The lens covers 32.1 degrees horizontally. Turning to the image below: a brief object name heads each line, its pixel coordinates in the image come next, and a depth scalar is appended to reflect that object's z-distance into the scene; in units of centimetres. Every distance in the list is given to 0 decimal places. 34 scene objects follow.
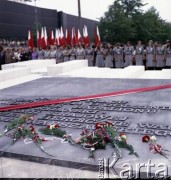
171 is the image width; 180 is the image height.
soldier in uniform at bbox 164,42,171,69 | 1261
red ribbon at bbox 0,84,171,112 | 516
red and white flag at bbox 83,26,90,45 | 1705
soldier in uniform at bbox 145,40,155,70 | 1284
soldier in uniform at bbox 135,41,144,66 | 1304
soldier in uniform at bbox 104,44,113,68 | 1380
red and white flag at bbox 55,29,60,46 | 1728
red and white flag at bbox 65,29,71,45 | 1783
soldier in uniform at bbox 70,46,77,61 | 1452
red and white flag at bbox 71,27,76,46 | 1758
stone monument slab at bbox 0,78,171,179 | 313
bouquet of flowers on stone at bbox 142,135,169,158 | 308
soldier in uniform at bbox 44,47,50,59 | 1513
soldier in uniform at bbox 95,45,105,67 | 1380
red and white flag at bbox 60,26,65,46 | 1705
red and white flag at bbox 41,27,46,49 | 1709
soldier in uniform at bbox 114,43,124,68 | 1354
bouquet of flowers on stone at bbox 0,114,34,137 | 400
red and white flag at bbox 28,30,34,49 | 1690
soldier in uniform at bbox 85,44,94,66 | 1419
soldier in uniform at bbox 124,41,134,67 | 1325
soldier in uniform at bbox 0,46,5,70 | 1400
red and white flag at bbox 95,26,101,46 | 1578
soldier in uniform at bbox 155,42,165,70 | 1271
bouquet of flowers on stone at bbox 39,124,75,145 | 362
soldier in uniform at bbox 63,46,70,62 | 1462
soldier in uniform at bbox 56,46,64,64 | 1470
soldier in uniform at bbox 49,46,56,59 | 1491
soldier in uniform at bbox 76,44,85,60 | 1431
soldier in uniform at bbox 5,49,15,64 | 1452
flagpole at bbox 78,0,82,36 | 1648
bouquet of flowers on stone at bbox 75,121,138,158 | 322
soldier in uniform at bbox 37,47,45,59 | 1548
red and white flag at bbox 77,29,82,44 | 1746
